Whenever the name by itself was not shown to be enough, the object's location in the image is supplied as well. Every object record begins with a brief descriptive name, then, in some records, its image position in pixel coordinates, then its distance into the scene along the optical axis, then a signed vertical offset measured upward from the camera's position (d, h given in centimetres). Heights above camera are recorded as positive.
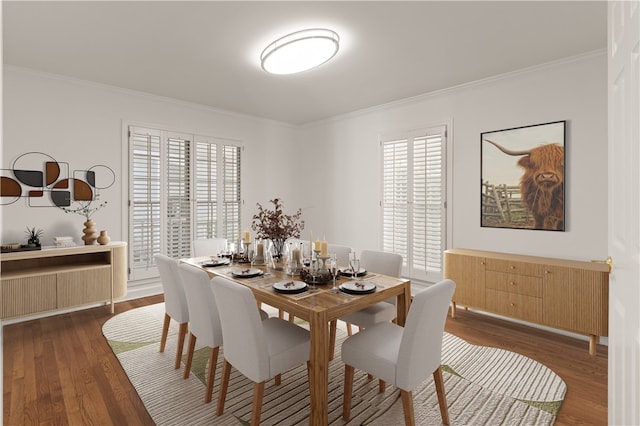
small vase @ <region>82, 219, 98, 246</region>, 406 -24
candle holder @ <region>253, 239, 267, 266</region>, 327 -39
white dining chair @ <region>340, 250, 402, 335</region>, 282 -56
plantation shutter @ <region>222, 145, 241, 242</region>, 551 +35
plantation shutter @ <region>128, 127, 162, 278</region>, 461 +17
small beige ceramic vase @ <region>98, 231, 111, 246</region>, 412 -30
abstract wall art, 378 +35
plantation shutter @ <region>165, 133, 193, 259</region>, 492 +23
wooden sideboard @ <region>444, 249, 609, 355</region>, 304 -71
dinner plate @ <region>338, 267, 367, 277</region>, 279 -47
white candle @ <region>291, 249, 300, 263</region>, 289 -35
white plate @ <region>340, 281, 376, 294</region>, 234 -50
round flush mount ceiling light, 290 +137
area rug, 223 -127
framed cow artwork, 356 +39
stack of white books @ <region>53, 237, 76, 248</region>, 389 -33
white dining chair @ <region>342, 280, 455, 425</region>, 188 -80
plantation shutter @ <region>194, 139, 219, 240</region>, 520 +33
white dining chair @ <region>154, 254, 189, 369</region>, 273 -64
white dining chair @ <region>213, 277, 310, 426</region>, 197 -80
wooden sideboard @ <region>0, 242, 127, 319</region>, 351 -70
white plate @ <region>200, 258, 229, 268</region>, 313 -45
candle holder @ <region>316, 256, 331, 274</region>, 268 -38
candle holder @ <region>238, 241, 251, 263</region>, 337 -40
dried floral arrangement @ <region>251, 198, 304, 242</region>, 313 -14
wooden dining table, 199 -57
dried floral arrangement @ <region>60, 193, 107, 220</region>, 418 +5
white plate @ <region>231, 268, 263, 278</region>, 277 -48
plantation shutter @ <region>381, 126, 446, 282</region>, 451 +18
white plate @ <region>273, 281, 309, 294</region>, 236 -50
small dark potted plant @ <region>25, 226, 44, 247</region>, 375 -26
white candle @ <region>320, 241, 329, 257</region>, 268 -27
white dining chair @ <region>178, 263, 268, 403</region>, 235 -66
